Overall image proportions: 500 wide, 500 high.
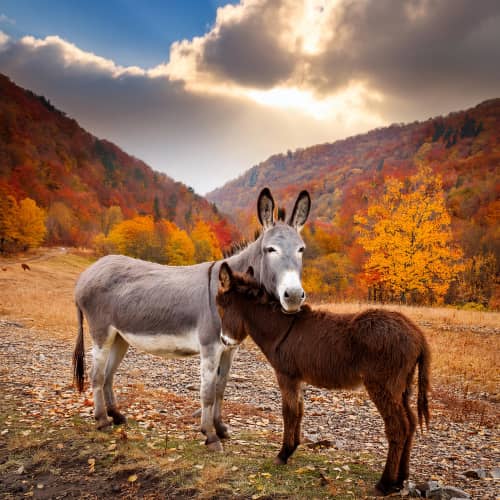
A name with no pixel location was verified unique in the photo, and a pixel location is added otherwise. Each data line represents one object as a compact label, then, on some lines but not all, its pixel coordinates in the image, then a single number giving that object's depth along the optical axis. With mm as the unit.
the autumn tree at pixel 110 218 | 82250
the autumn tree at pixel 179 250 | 59438
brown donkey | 3498
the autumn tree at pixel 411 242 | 22516
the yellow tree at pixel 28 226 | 48875
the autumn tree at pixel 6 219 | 46688
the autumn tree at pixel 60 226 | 68625
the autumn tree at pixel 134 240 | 60750
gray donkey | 4230
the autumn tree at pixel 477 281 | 32500
